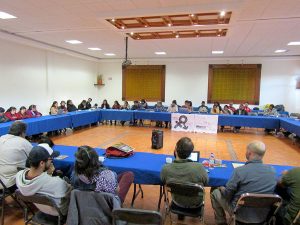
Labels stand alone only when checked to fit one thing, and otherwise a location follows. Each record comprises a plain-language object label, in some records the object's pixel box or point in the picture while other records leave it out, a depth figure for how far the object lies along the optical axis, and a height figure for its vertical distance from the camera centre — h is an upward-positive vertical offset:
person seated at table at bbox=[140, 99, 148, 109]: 10.74 -0.65
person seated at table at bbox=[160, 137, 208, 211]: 2.16 -0.75
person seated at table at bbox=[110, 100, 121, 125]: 10.95 -0.74
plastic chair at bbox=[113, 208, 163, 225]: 1.56 -0.85
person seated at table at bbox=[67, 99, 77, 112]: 9.35 -0.70
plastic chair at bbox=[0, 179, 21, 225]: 2.52 -1.15
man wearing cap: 1.96 -0.80
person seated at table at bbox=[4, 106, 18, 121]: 6.77 -0.75
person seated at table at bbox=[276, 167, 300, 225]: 1.94 -0.85
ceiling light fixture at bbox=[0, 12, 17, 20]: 5.15 +1.64
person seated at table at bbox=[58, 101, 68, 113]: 8.60 -0.66
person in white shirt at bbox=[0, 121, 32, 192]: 2.61 -0.74
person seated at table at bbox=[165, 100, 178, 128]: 9.68 -0.71
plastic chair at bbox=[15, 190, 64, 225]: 1.91 -1.02
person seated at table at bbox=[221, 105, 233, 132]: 9.44 -0.75
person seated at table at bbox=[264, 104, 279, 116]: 8.94 -0.72
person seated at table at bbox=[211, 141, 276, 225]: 2.00 -0.73
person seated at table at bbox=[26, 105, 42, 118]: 7.38 -0.76
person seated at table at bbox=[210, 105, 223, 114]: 9.47 -0.72
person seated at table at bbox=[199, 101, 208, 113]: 9.84 -0.73
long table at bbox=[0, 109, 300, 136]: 6.44 -0.98
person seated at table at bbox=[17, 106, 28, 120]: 6.98 -0.78
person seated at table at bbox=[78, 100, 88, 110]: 10.26 -0.72
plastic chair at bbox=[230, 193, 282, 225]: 1.87 -0.98
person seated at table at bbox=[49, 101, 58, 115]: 8.02 -0.72
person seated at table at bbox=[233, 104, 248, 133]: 9.38 -0.75
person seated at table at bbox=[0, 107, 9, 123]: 6.16 -0.78
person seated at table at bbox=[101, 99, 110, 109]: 11.10 -0.73
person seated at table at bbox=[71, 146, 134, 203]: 1.83 -0.67
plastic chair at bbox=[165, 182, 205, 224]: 2.03 -0.92
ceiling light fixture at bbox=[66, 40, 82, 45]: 8.11 +1.68
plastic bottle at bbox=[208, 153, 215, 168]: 2.81 -0.86
